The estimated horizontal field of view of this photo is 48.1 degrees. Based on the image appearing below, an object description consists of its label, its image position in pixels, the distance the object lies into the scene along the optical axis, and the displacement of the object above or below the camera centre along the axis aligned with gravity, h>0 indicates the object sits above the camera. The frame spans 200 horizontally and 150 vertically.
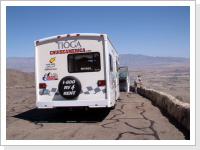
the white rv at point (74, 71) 7.08 +0.11
